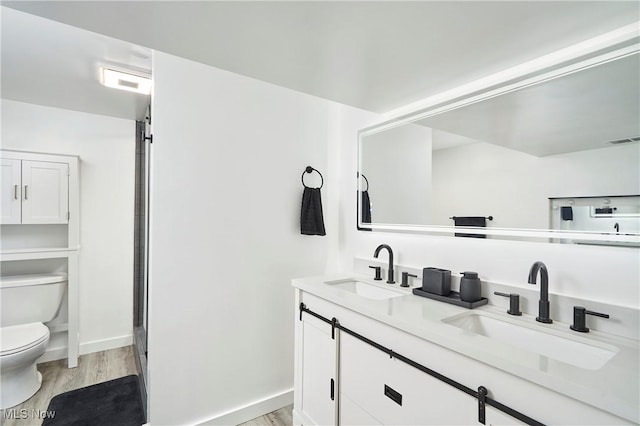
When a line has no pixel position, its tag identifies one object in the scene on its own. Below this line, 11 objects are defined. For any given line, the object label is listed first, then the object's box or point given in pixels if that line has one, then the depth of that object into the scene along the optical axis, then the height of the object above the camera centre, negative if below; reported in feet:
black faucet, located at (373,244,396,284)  5.91 -0.97
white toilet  7.07 -2.99
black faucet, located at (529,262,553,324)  3.83 -1.04
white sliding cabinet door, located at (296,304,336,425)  5.10 -2.82
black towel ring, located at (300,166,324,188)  7.53 +1.10
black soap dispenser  4.50 -1.10
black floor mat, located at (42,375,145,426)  6.60 -4.51
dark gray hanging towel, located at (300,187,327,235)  7.27 +0.00
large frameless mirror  3.55 +0.80
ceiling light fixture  7.08 +3.24
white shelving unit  8.27 +0.15
